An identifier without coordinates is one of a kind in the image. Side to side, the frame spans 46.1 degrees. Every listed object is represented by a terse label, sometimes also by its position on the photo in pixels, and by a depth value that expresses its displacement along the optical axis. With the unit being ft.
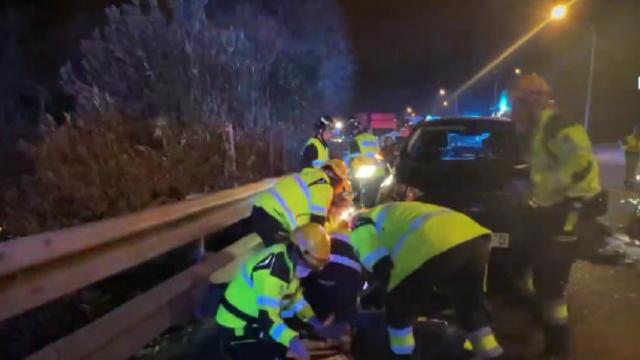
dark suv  21.76
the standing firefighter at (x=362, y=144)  41.86
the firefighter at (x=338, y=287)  18.11
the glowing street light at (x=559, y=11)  69.15
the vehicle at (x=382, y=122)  135.95
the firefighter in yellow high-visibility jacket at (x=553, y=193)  18.02
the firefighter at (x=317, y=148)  29.73
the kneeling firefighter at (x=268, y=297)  14.51
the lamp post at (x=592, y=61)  90.68
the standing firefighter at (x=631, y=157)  62.54
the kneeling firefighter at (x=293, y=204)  19.44
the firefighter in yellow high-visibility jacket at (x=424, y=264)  14.82
